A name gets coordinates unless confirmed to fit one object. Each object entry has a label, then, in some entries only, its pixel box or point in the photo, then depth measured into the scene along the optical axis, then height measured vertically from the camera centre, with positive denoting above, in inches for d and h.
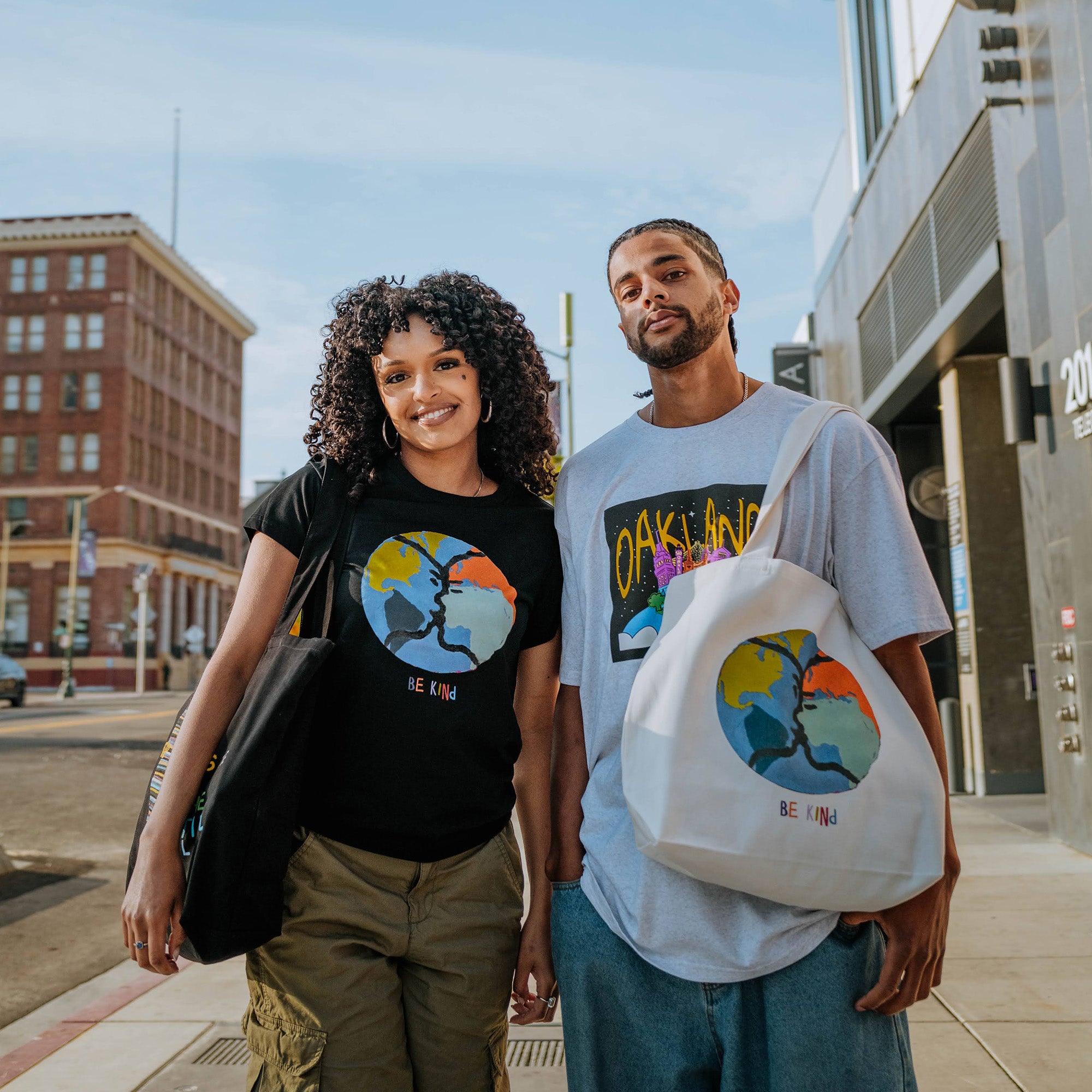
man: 70.3 -4.8
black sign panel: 649.6 +170.3
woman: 84.3 -9.5
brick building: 2194.9 +494.5
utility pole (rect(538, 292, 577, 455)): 780.0 +229.8
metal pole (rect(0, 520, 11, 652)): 2030.0 +163.8
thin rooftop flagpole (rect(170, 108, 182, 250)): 2952.8 +1212.8
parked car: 1278.3 -22.2
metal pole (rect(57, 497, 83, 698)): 1676.9 +78.8
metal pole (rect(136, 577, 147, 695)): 1913.1 +56.9
